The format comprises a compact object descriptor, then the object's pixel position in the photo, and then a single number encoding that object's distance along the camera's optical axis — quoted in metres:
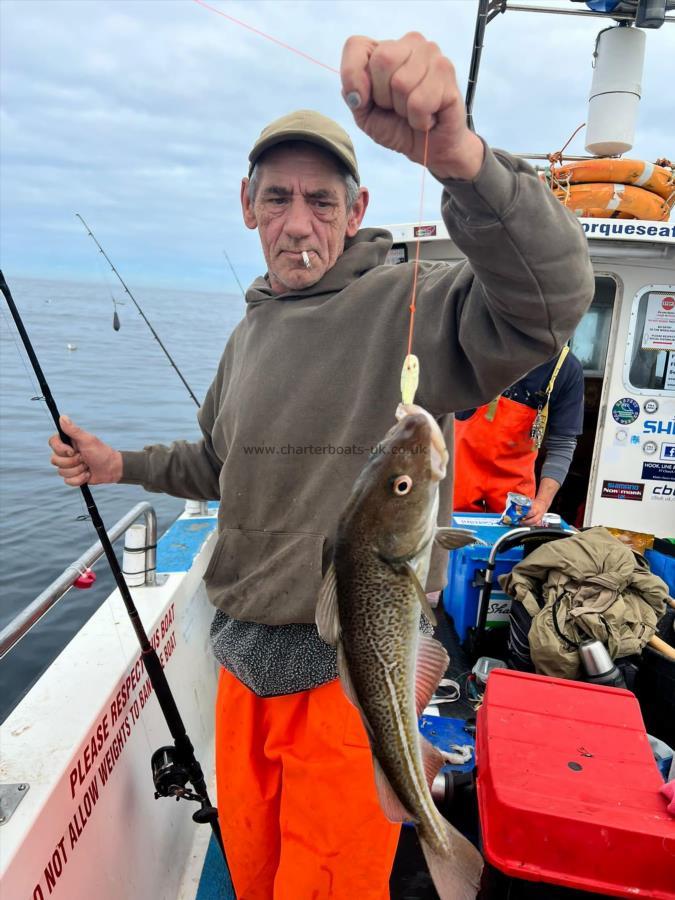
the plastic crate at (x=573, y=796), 1.81
